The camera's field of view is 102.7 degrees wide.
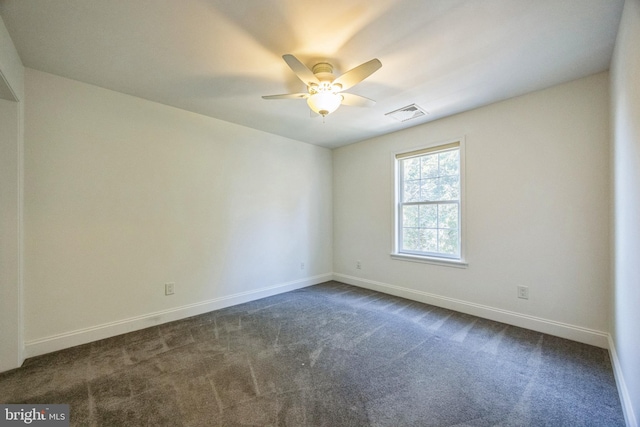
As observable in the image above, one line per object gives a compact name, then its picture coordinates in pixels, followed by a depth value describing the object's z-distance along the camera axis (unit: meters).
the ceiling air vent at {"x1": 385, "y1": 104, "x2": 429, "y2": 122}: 2.97
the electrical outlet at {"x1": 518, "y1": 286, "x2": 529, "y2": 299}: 2.64
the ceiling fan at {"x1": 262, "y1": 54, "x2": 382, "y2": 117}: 1.86
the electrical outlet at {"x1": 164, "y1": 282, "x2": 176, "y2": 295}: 2.85
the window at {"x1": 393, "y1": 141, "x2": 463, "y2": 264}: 3.25
